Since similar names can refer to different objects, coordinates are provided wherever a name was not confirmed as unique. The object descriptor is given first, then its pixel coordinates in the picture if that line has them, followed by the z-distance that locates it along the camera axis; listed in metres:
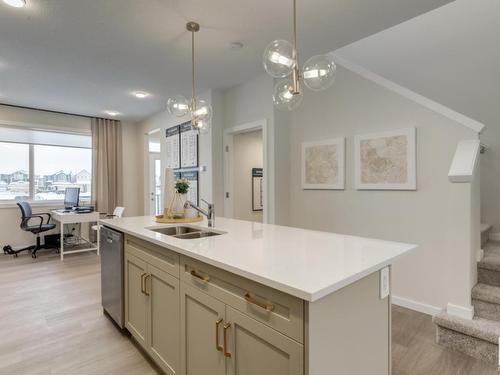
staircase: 2.04
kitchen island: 1.05
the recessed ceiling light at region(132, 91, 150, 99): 4.34
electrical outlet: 1.38
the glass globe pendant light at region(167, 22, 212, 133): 2.67
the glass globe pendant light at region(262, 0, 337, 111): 1.75
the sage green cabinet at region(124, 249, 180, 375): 1.70
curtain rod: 5.02
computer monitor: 5.26
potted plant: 2.63
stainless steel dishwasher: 2.34
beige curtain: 5.82
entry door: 6.62
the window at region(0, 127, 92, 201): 5.23
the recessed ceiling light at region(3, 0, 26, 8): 2.19
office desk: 4.71
